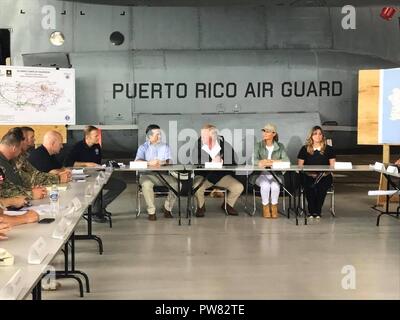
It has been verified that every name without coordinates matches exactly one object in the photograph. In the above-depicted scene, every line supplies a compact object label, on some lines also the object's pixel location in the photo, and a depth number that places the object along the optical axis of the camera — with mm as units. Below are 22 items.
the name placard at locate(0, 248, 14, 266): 2527
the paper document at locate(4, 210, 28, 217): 3634
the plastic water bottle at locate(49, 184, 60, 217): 3918
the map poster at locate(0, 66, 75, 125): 8305
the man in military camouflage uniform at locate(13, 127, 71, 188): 4934
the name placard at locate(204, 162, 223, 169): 6770
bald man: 5830
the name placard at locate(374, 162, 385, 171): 6682
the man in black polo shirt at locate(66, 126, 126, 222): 7016
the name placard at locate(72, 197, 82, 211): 3945
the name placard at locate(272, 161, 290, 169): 6741
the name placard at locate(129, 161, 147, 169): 6762
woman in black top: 6926
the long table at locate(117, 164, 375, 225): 6672
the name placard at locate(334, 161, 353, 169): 6730
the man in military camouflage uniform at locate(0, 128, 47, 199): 4418
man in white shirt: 7066
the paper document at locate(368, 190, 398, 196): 6352
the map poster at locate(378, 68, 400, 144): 7500
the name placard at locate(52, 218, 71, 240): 3038
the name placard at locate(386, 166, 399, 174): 6219
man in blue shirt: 6887
